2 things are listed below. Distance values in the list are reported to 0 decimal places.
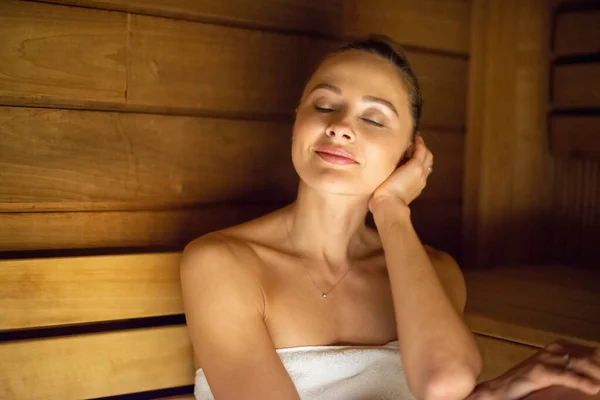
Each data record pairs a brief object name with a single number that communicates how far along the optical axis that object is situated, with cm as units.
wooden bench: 158
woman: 141
